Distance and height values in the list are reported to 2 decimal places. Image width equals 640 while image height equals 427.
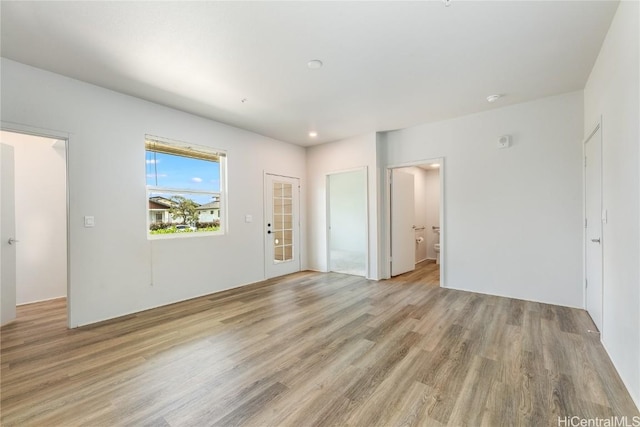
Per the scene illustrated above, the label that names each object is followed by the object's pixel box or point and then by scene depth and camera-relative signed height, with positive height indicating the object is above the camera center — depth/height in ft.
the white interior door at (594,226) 8.89 -0.67
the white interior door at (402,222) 17.30 -0.83
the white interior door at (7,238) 10.42 -0.91
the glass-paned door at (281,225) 17.33 -0.93
